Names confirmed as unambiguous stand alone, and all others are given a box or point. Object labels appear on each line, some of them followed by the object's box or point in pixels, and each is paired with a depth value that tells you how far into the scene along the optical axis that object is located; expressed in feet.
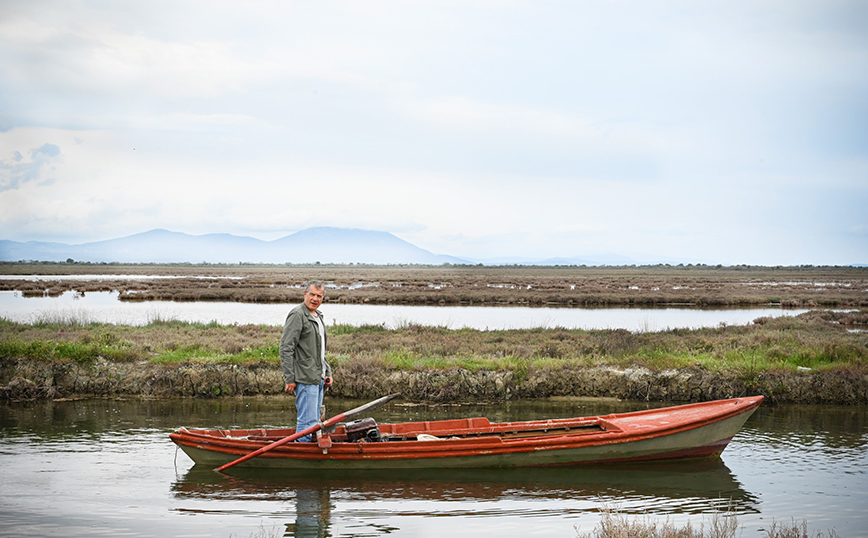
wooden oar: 33.63
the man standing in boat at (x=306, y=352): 32.83
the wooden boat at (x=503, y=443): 35.32
